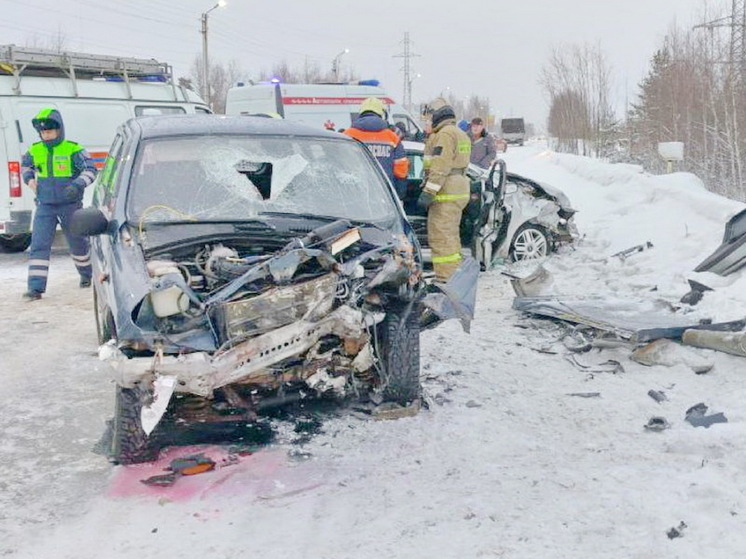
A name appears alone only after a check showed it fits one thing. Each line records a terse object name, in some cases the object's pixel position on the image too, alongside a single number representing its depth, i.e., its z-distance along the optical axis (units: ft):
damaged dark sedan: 11.54
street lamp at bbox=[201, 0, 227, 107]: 113.81
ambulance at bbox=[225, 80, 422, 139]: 56.03
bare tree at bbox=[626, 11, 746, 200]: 91.66
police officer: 25.36
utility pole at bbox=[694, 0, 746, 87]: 94.22
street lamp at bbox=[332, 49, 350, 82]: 169.68
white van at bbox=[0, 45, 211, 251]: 31.58
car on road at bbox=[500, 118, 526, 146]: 206.18
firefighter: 24.18
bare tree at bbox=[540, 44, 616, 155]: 134.31
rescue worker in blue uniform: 23.50
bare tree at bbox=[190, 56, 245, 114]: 201.61
